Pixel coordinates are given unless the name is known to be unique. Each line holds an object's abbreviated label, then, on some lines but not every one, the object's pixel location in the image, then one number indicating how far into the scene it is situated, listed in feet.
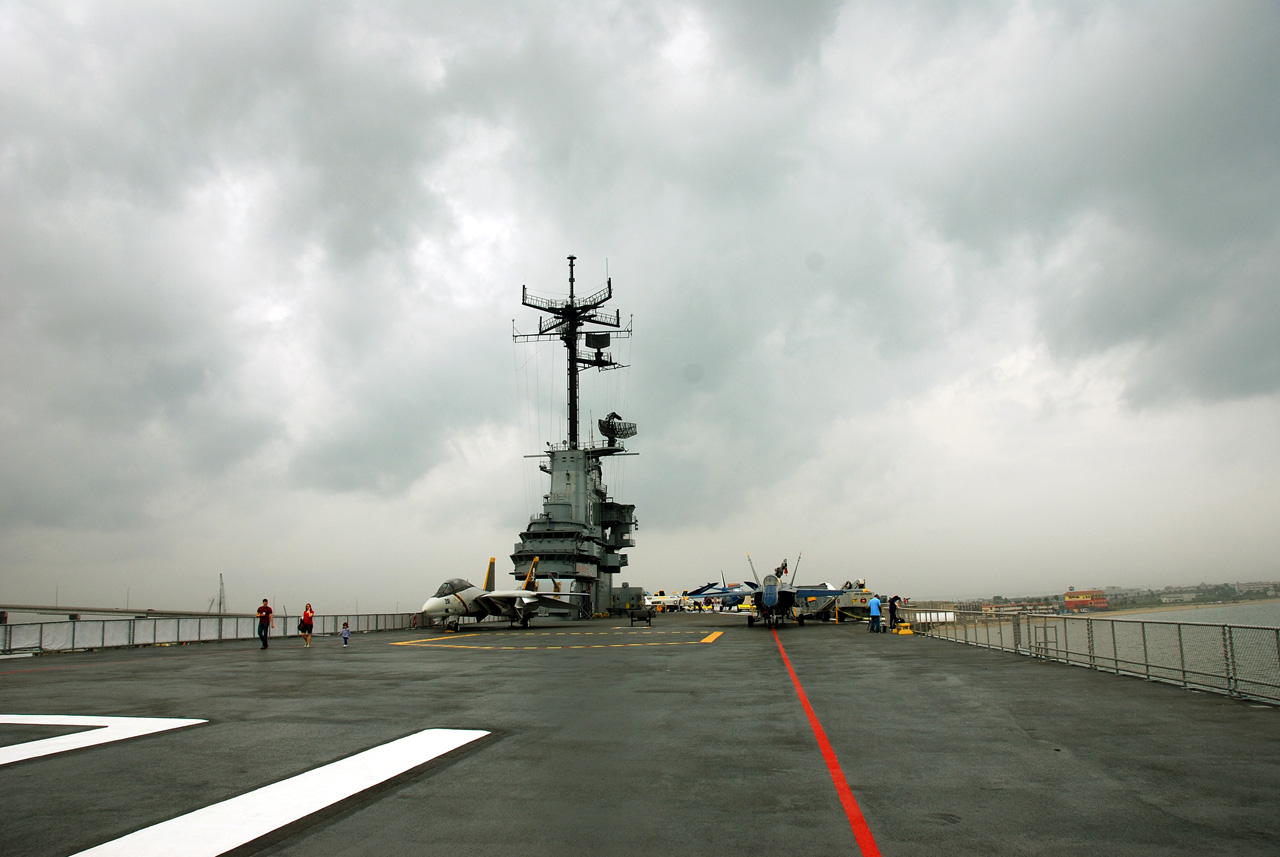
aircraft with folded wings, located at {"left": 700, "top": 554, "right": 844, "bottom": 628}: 114.93
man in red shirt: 81.92
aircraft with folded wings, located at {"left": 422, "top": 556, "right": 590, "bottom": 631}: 124.77
